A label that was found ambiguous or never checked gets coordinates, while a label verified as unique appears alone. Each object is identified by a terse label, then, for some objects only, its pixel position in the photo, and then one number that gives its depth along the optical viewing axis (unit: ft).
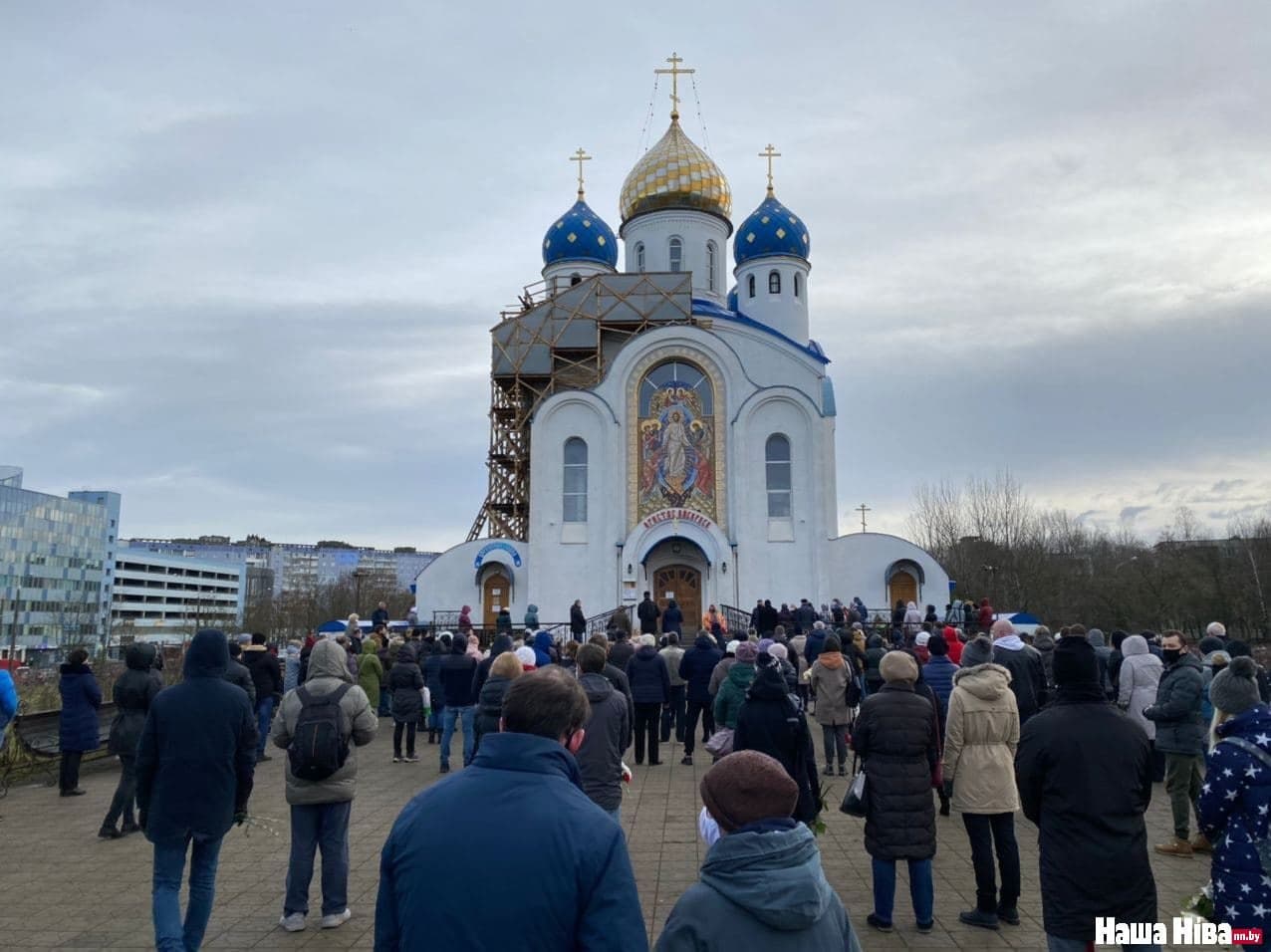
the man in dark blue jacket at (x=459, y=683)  38.22
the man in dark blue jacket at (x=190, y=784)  18.11
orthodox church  96.84
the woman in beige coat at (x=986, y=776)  20.93
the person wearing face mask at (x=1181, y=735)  26.78
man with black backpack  20.53
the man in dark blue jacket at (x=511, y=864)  8.36
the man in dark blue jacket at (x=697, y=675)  40.14
